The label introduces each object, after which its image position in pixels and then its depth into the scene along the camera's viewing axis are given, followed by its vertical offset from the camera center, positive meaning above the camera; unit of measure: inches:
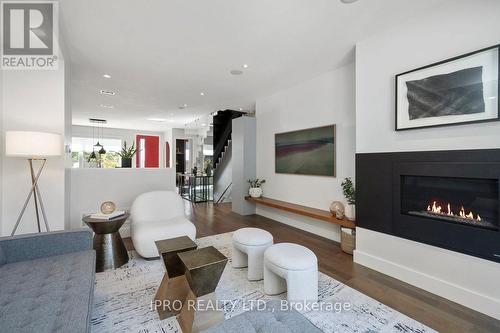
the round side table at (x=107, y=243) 107.3 -37.2
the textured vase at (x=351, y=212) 126.8 -26.1
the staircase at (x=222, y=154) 302.4 +17.4
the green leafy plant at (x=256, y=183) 216.1 -15.6
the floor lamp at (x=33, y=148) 86.8 +7.9
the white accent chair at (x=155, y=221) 114.3 -31.3
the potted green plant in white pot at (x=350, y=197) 127.3 -18.0
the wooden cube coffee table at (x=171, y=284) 77.1 -40.9
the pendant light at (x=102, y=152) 335.0 +22.9
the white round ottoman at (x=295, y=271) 78.0 -36.8
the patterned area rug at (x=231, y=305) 71.2 -50.0
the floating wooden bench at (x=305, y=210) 127.8 -30.3
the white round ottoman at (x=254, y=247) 98.8 -35.5
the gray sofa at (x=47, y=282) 46.6 -31.3
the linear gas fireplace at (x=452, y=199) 80.6 -13.3
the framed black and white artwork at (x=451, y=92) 78.1 +28.8
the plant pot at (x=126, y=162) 182.2 +4.2
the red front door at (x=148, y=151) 436.1 +32.1
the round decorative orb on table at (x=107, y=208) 116.4 -21.1
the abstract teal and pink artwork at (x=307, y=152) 155.1 +11.5
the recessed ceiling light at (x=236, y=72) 153.8 +66.0
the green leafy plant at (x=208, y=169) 331.4 -3.1
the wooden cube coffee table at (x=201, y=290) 65.2 -37.7
